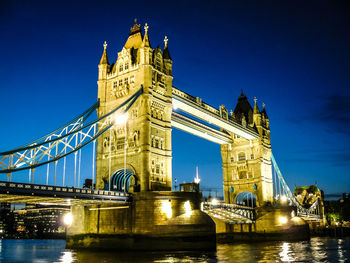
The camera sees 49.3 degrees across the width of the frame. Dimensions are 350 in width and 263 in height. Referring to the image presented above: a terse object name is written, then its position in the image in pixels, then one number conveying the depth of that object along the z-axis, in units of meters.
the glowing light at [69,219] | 43.78
